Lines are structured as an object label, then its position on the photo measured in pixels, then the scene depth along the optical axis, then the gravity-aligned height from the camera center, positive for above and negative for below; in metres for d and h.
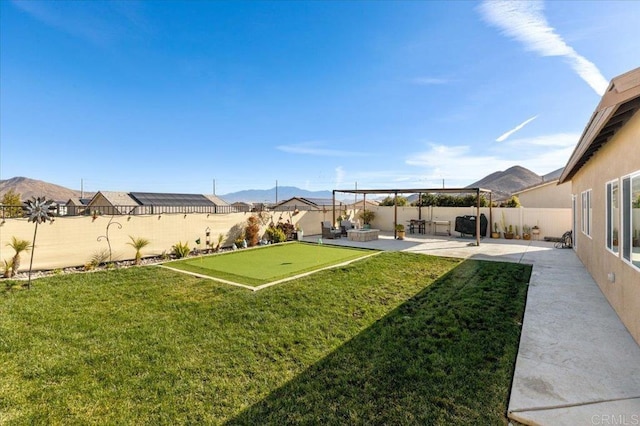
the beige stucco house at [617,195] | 3.43 +0.34
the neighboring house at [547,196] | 17.64 +1.29
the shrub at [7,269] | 7.07 -1.29
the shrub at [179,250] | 10.05 -1.21
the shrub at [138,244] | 9.08 -0.90
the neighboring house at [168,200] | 21.02 +1.28
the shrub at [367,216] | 18.78 -0.02
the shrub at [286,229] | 14.12 -0.65
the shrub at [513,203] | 16.98 +0.78
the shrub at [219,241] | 11.53 -1.01
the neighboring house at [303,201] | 26.11 +1.33
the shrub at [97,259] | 8.34 -1.30
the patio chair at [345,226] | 15.89 -0.57
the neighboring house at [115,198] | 21.67 +1.33
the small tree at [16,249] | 7.18 -0.83
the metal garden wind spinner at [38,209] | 6.80 +0.15
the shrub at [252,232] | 12.56 -0.70
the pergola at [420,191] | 12.77 +1.20
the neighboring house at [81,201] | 28.95 +1.51
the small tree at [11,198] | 19.08 +1.18
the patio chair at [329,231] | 14.84 -0.79
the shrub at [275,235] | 13.42 -0.89
